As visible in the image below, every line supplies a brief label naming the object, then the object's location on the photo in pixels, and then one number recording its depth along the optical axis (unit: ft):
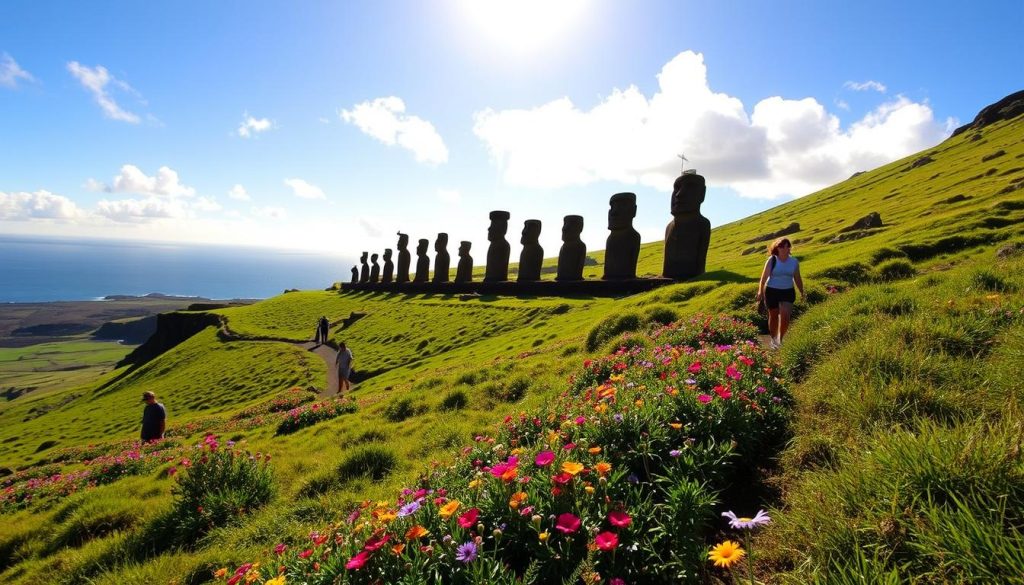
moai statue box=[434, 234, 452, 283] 152.35
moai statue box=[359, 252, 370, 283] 226.67
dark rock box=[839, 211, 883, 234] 134.63
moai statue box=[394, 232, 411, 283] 179.22
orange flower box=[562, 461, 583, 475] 9.67
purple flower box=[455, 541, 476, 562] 8.58
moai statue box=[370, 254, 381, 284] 215.84
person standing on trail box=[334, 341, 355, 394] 65.21
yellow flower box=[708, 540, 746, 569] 6.63
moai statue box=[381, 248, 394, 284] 199.31
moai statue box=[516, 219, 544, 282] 114.42
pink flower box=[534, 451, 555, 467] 10.97
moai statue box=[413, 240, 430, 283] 167.43
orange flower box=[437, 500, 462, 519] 9.91
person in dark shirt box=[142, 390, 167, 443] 46.50
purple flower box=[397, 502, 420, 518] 10.68
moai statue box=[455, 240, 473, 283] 141.90
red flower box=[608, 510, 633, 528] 8.76
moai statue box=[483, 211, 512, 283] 124.57
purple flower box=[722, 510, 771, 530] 6.84
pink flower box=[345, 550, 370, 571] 8.87
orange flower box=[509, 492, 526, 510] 10.00
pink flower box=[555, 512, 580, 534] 8.72
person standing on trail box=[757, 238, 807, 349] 29.55
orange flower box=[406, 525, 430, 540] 9.42
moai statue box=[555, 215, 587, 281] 104.12
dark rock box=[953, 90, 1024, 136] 354.74
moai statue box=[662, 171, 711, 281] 78.88
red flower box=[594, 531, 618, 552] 8.13
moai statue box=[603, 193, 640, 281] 91.81
